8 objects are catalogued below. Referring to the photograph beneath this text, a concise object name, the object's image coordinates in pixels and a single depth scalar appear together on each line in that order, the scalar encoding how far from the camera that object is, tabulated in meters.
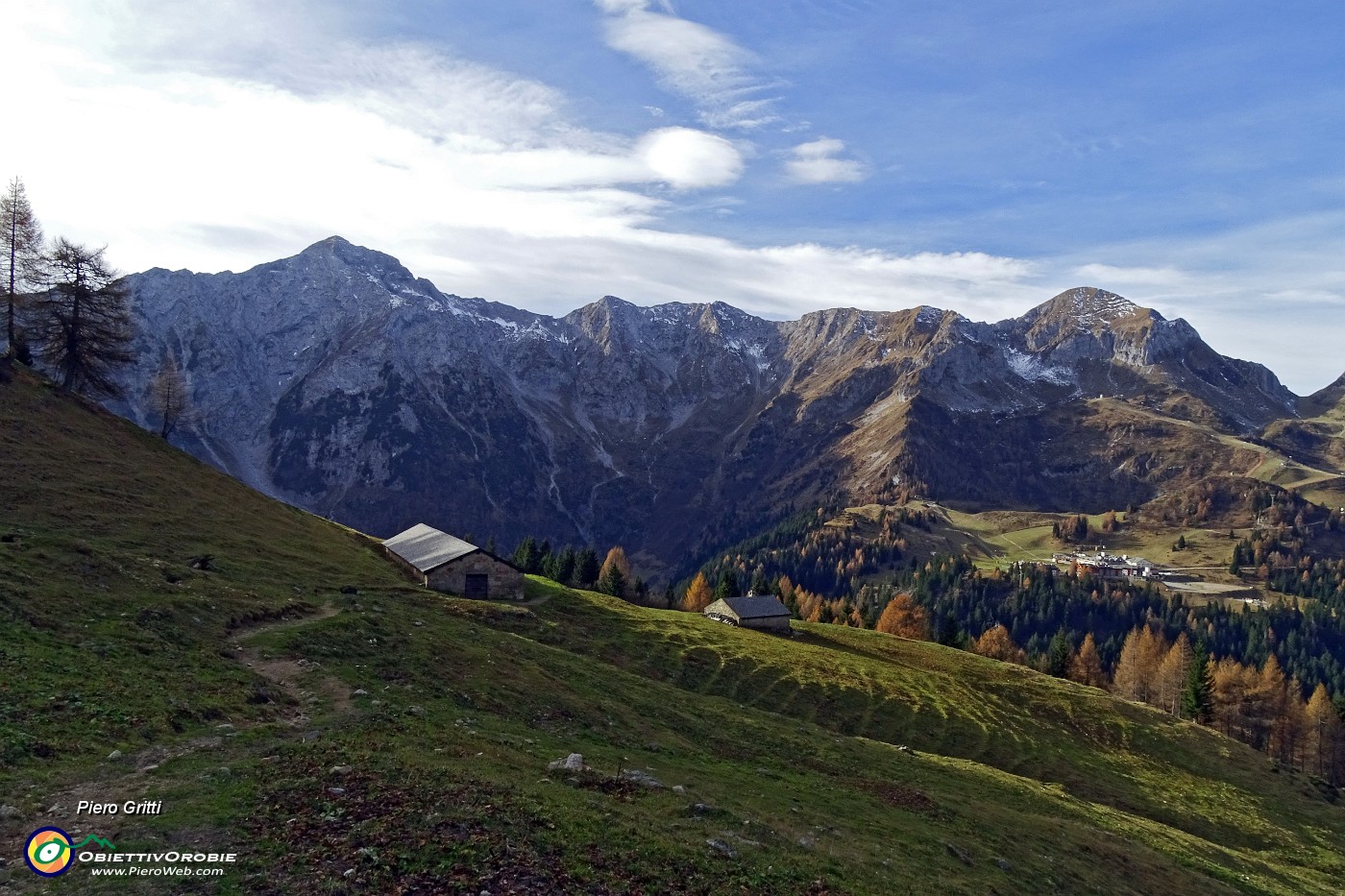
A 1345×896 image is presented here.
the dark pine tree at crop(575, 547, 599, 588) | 137.50
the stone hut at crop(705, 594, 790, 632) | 104.25
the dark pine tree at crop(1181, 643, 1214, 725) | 103.81
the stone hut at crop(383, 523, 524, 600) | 75.69
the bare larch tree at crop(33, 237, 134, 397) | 72.12
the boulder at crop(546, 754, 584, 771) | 25.39
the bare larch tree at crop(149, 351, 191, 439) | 89.69
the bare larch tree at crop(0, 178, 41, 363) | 70.19
